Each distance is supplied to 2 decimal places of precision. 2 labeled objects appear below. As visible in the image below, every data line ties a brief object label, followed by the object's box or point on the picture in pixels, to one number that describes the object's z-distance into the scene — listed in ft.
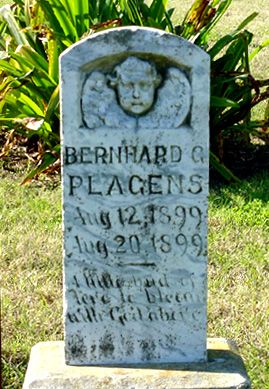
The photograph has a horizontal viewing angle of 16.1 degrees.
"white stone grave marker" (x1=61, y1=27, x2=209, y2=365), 11.22
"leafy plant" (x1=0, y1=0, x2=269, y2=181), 20.80
